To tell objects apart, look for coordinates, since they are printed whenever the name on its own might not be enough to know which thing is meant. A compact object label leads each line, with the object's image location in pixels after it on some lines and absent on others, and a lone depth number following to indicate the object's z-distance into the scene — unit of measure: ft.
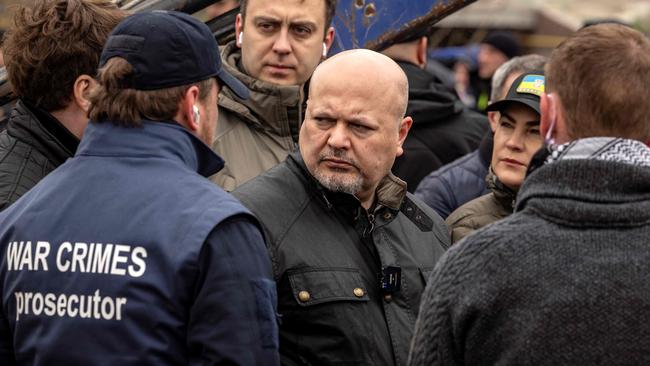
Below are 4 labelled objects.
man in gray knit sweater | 17.88
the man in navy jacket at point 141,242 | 19.98
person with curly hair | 25.82
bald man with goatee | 23.89
